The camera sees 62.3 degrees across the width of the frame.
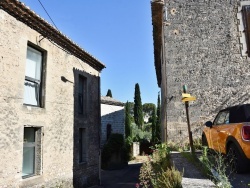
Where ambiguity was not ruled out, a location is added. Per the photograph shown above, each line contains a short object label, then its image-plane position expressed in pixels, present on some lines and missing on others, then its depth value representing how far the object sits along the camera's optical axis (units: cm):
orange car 410
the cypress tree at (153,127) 2498
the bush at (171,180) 359
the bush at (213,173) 295
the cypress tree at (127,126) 2294
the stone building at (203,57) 898
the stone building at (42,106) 611
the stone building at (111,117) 1976
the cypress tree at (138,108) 3103
